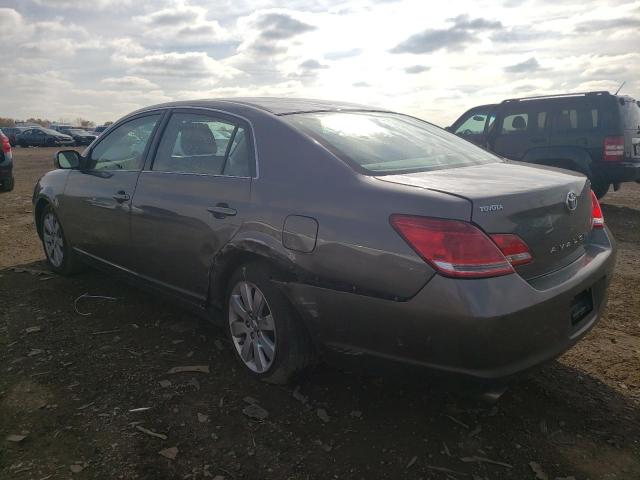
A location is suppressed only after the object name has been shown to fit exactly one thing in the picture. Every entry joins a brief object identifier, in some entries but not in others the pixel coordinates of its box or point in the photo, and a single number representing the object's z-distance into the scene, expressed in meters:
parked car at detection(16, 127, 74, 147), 38.78
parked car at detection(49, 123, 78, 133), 45.83
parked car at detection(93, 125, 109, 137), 46.84
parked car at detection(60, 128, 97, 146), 42.10
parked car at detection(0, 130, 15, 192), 10.74
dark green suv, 8.03
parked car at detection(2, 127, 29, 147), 38.88
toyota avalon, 2.19
